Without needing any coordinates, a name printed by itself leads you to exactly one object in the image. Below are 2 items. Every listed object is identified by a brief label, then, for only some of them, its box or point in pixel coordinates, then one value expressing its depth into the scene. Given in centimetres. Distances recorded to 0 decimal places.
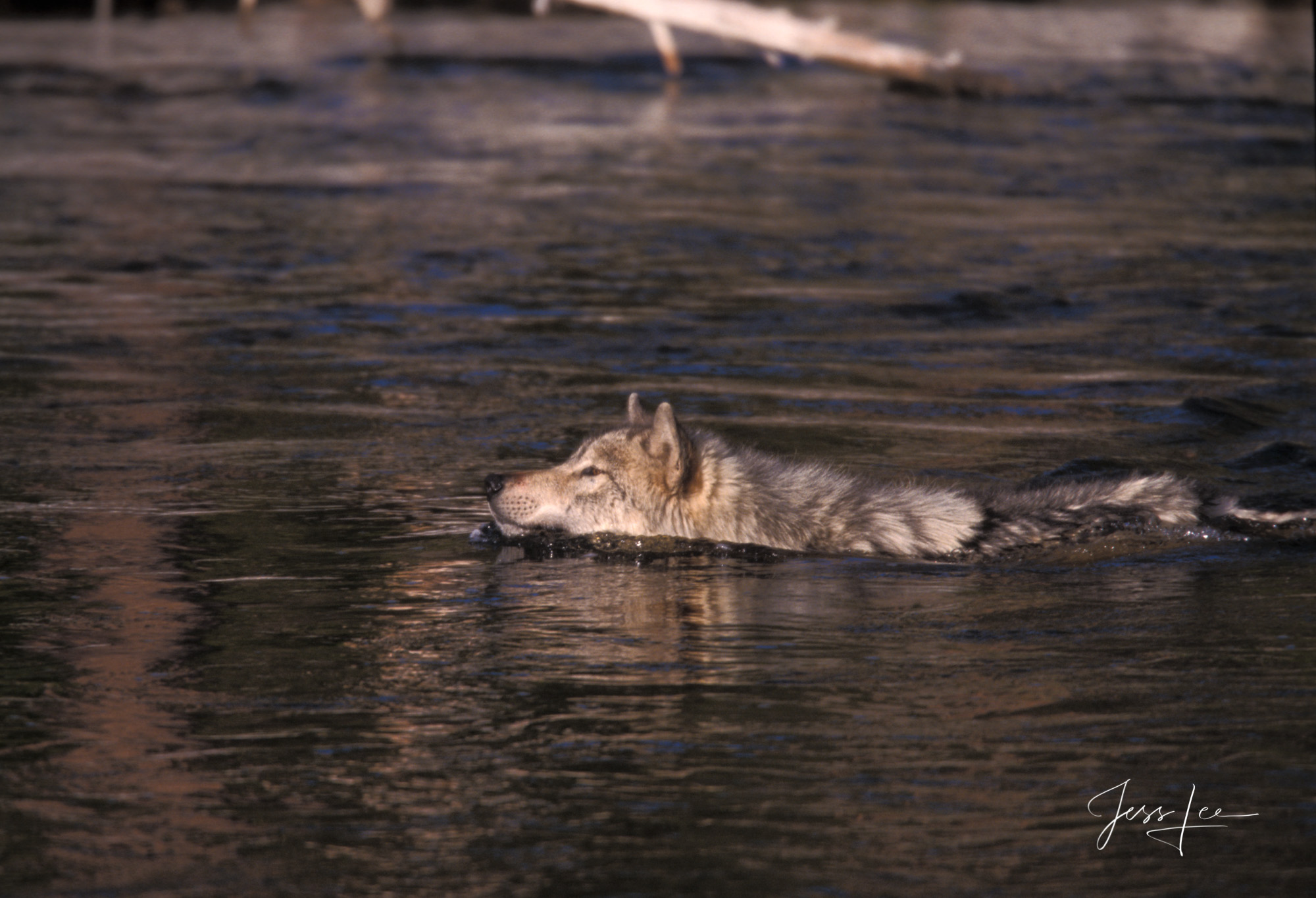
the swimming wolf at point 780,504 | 1750
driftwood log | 5206
